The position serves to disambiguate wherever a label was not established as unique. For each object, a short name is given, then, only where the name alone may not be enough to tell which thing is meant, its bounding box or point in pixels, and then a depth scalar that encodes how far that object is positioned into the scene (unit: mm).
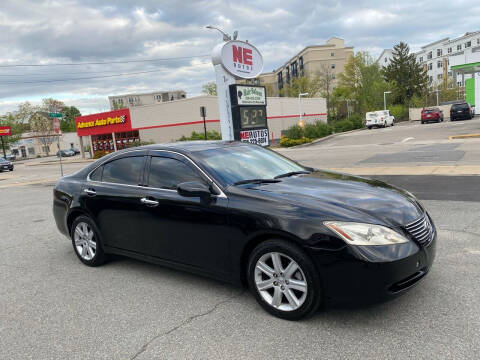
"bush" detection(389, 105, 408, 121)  61188
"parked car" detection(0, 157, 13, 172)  32875
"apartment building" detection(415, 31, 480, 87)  87000
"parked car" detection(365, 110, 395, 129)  43531
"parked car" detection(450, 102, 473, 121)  37844
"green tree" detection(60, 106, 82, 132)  117588
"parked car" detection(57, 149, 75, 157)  66600
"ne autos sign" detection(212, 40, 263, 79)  11312
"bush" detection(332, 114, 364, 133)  46969
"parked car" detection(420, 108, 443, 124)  40812
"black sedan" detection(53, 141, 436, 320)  3027
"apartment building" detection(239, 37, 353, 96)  90312
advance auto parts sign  44438
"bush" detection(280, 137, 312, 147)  32938
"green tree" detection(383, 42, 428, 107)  74125
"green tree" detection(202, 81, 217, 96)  81338
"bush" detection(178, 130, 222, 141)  36500
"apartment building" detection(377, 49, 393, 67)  113306
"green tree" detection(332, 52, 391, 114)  66312
